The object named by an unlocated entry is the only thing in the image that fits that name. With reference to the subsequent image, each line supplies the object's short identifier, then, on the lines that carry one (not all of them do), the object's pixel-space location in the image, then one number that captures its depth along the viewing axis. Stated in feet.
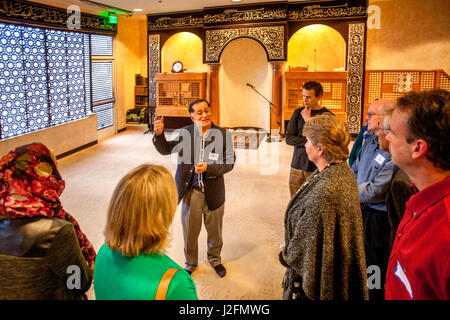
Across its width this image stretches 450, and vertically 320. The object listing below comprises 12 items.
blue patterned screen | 21.20
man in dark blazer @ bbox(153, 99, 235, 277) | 10.35
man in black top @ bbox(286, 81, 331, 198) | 11.96
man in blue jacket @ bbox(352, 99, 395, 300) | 7.97
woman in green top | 3.96
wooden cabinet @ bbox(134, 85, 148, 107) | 37.88
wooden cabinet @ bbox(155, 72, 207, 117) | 32.94
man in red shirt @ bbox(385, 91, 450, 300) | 3.21
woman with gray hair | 5.82
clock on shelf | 33.94
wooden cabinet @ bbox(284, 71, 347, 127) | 29.40
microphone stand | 31.04
